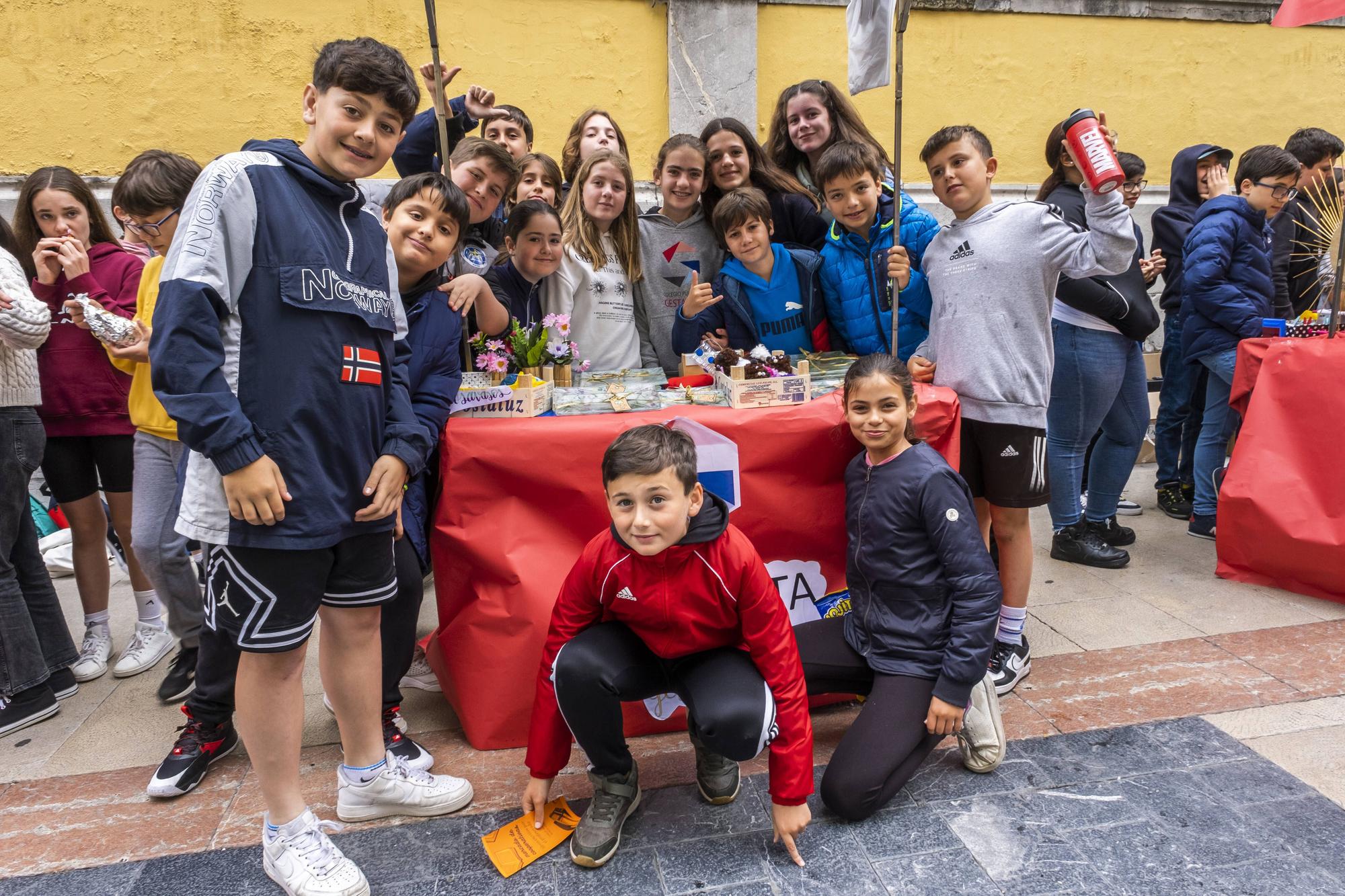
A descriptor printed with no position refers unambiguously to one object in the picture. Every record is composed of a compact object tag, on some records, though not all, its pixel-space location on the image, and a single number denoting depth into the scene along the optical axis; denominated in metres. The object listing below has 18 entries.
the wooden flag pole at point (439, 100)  2.48
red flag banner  3.46
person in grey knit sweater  2.76
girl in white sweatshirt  3.21
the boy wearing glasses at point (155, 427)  2.63
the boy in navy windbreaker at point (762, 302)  3.13
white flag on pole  2.90
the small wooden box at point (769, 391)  2.62
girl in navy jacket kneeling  2.24
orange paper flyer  2.06
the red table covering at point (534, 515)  2.48
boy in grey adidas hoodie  2.72
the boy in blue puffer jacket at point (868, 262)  2.99
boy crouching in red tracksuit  2.04
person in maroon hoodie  2.99
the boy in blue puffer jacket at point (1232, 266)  4.21
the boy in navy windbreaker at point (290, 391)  1.69
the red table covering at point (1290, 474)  3.46
